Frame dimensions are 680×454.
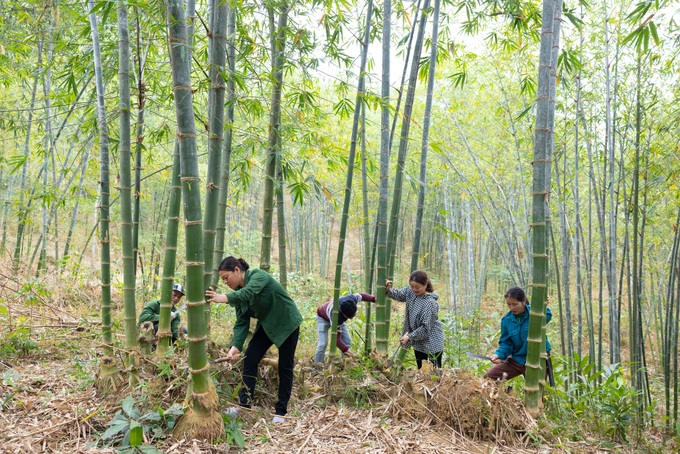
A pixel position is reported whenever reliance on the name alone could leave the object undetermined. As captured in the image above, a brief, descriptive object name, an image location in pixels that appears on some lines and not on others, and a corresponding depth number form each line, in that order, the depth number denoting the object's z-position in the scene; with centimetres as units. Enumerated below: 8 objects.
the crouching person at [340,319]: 373
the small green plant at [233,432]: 231
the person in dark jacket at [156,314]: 376
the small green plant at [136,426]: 212
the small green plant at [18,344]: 363
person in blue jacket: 332
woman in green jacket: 276
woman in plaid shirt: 353
